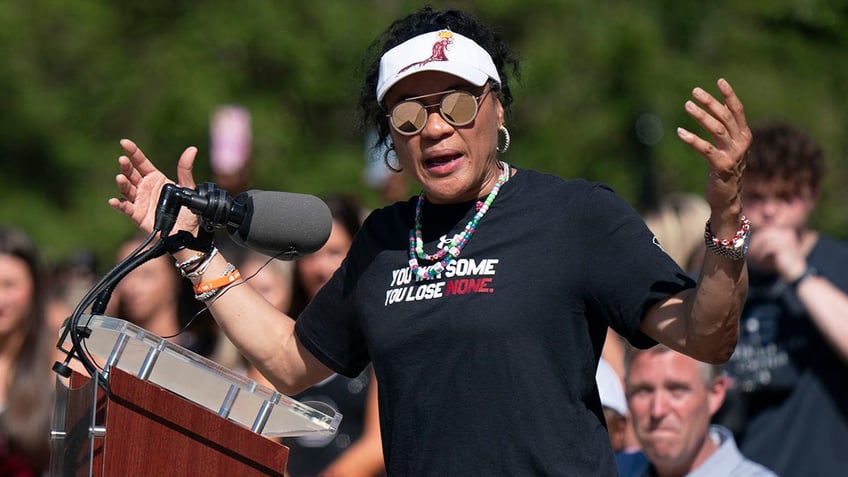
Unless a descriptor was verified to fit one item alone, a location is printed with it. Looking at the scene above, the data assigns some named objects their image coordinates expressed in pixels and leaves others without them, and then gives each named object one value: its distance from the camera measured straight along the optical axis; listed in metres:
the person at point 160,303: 13.16
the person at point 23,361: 12.12
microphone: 5.92
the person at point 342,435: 10.69
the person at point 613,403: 10.35
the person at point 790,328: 10.77
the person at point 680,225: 13.61
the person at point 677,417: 9.67
